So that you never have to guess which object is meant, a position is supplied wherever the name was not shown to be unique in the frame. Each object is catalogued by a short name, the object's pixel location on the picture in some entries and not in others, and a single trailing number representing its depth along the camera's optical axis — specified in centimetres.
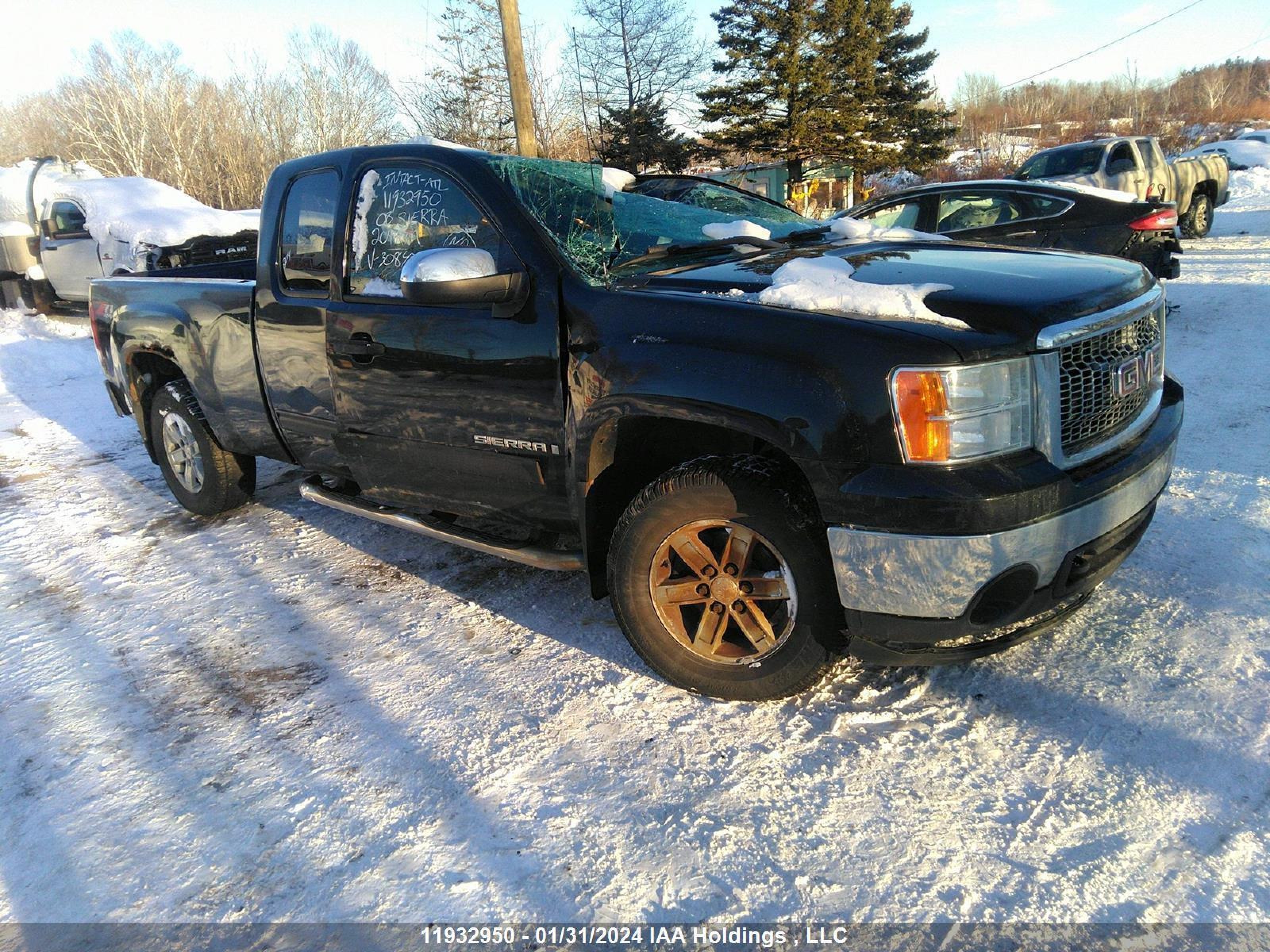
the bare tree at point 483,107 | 2238
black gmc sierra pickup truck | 232
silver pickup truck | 1101
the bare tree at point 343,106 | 3344
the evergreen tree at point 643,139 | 2705
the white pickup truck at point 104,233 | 1089
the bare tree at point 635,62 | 2698
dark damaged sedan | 737
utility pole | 969
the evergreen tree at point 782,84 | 2855
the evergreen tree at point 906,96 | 3269
